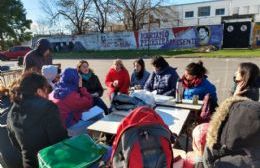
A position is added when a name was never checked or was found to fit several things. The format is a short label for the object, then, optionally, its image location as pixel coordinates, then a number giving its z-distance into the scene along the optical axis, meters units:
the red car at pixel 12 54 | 17.29
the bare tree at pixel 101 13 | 24.73
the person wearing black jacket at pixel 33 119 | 1.64
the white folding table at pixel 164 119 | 2.19
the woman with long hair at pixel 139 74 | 3.87
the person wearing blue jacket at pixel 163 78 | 3.48
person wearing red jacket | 3.92
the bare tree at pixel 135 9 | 24.47
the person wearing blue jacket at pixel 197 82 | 2.98
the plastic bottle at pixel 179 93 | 2.93
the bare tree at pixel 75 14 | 25.09
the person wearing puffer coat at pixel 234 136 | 1.19
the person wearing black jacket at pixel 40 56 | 3.43
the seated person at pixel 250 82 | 2.47
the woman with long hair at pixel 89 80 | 3.62
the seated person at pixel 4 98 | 2.88
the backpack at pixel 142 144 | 1.37
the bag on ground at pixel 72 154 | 1.50
